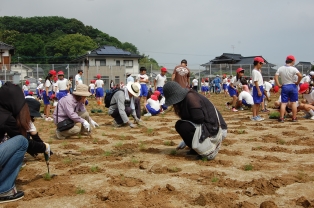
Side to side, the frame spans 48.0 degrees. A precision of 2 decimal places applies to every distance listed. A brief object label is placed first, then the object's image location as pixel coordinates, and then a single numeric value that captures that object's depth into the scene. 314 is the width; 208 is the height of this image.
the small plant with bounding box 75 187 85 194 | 4.13
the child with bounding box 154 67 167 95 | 13.23
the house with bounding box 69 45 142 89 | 52.62
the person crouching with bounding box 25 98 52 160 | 4.43
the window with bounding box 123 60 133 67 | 54.62
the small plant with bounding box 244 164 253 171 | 4.88
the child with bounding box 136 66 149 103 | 13.34
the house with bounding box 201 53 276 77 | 36.72
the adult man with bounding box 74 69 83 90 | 14.28
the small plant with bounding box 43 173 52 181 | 4.71
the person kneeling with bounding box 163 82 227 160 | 5.34
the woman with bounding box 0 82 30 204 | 3.80
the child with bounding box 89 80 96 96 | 26.50
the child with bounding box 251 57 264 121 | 9.54
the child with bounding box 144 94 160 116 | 12.40
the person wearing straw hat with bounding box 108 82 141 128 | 8.95
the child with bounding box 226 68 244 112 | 12.80
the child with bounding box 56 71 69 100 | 12.09
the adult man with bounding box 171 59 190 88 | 10.92
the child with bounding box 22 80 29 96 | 23.36
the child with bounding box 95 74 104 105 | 19.68
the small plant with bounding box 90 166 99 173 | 5.03
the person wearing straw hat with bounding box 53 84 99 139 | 7.34
